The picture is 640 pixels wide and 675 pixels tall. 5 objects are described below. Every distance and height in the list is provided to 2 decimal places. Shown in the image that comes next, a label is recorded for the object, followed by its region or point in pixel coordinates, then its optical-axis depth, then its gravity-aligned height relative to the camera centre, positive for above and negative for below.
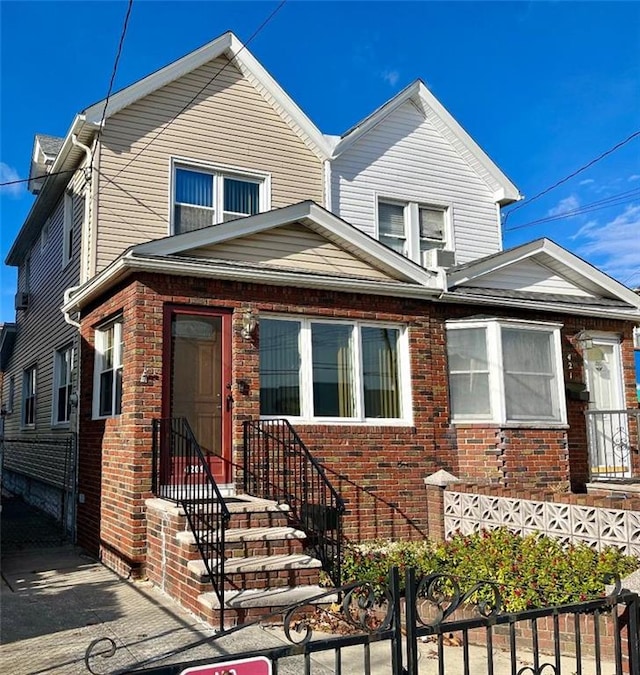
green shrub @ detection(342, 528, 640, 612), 5.72 -1.45
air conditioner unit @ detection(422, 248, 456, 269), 10.70 +2.55
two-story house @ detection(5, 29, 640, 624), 8.32 +1.37
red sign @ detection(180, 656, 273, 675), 2.30 -0.87
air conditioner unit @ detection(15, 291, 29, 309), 15.92 +2.93
